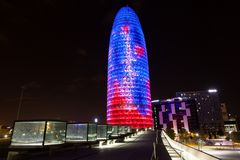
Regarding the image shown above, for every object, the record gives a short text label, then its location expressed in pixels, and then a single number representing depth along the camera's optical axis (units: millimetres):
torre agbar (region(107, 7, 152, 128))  142875
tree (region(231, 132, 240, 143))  97575
